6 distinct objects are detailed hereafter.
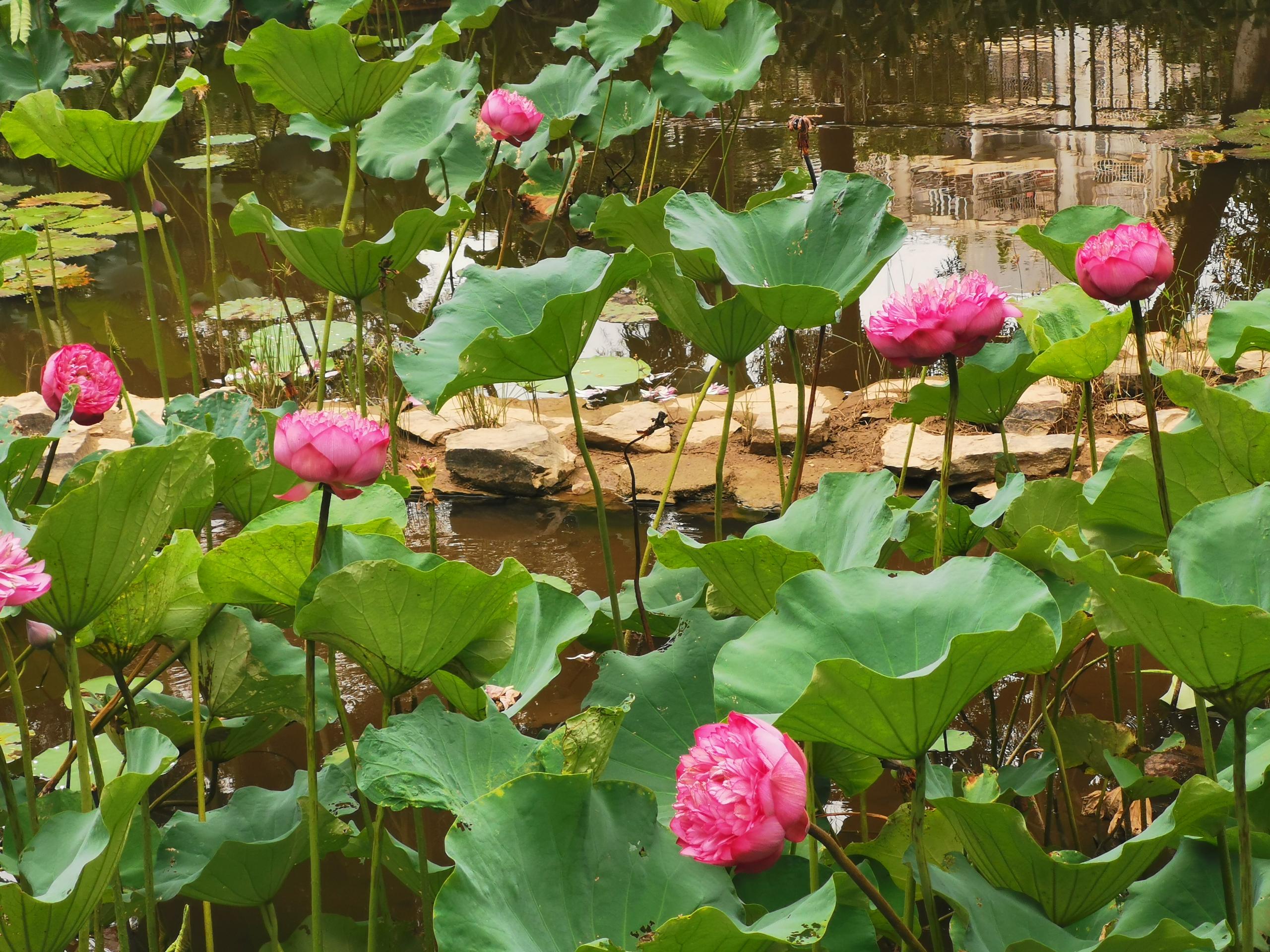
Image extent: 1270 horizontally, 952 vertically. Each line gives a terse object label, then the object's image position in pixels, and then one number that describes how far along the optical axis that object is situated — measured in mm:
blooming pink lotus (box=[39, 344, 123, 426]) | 6920
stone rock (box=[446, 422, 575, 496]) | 9915
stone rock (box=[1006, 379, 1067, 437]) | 9994
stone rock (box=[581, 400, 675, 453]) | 10486
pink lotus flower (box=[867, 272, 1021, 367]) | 6428
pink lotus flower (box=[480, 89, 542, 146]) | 8000
